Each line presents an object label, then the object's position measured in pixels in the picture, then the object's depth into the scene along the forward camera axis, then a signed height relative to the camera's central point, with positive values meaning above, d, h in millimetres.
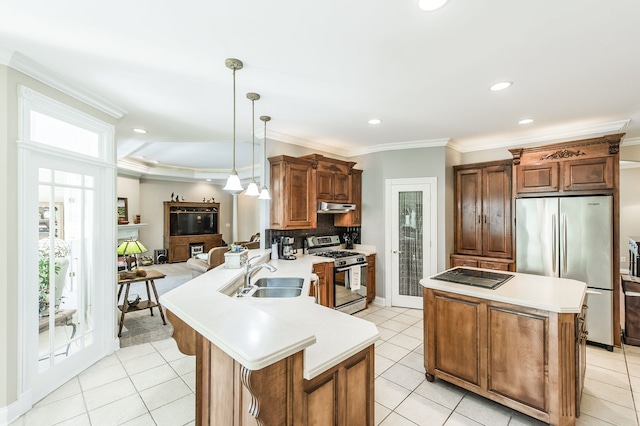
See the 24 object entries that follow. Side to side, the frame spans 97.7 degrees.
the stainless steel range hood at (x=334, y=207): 4227 +83
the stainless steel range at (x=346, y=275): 4062 -939
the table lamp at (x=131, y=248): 3768 -468
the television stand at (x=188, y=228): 8719 -463
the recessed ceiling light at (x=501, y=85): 2467 +1136
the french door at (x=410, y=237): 4434 -406
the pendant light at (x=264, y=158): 3875 +768
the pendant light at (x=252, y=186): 2695 +269
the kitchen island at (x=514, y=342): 1904 -1003
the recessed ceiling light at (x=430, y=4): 1491 +1121
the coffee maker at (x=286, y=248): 3938 -510
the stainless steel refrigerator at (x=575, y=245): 3223 -420
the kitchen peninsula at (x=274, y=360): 1021 -653
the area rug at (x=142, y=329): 3424 -1543
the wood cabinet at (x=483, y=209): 4133 +30
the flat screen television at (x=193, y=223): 8836 -310
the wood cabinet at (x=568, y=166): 3256 +555
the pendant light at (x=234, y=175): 2102 +319
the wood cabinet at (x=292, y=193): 3816 +285
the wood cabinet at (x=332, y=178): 4207 +548
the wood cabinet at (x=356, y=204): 4844 +111
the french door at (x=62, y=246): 2211 -288
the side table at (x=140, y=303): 3616 -1211
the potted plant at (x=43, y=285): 2369 -601
